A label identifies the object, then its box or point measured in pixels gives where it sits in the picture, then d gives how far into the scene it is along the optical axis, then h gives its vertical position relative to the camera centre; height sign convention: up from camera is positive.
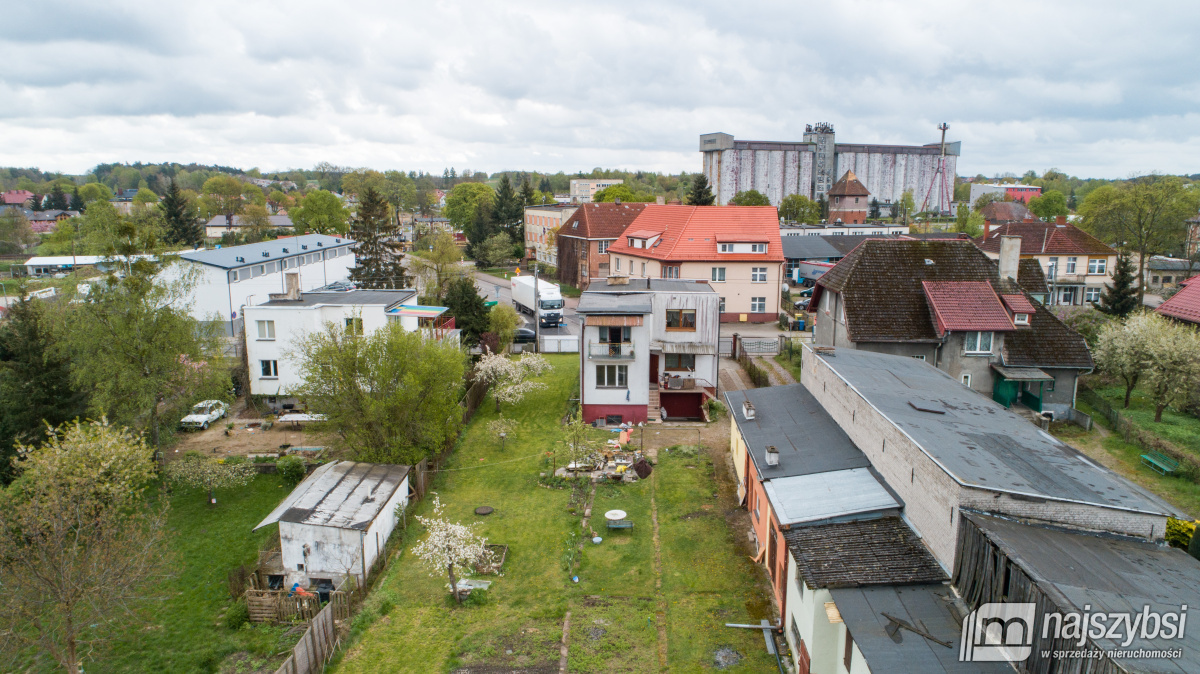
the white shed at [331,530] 19.73 -9.15
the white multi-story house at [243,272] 45.05 -4.12
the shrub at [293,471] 27.33 -10.18
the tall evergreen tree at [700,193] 78.75 +2.41
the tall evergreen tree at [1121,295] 41.12 -4.90
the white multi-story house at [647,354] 31.11 -6.44
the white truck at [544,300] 50.56 -6.43
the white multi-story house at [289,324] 34.06 -5.46
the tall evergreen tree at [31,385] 26.62 -6.76
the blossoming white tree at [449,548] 18.34 -9.01
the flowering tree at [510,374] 33.22 -8.07
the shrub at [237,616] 18.61 -10.90
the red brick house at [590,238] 64.38 -2.23
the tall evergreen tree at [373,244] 55.41 -2.45
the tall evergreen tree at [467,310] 41.76 -5.81
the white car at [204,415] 33.03 -9.74
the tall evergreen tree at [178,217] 82.51 -0.27
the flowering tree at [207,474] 25.34 -9.59
